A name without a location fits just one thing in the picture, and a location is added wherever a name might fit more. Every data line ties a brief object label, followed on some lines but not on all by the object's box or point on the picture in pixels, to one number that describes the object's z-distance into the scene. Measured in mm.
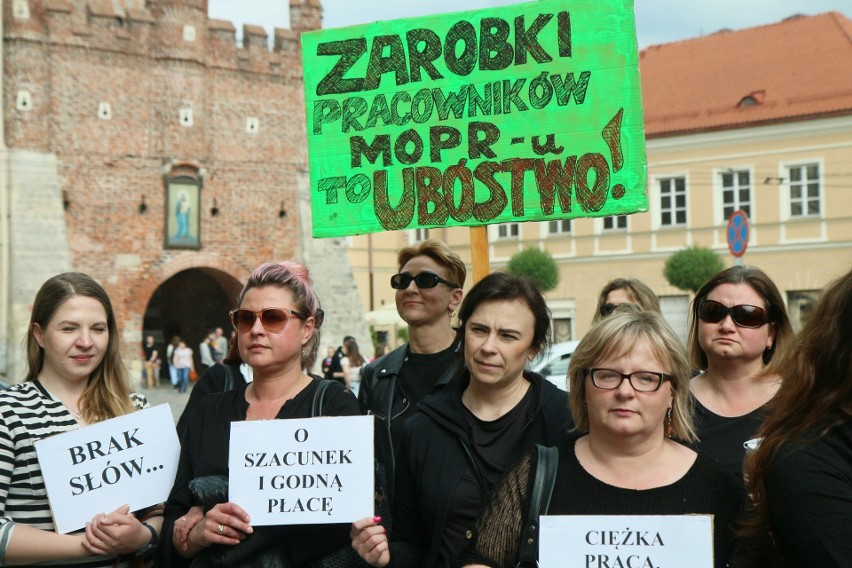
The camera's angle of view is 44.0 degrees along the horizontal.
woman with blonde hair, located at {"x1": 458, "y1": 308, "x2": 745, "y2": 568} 2854
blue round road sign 13109
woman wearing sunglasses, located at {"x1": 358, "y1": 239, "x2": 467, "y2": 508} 4577
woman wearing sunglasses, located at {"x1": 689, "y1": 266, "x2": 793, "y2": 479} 3986
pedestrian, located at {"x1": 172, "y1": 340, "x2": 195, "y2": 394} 27531
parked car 12727
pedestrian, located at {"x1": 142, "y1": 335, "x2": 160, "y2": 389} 28594
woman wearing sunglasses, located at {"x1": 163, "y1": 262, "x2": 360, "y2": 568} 3430
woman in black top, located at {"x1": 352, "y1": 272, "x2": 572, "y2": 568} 3359
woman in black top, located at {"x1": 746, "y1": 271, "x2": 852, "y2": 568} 2262
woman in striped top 3514
